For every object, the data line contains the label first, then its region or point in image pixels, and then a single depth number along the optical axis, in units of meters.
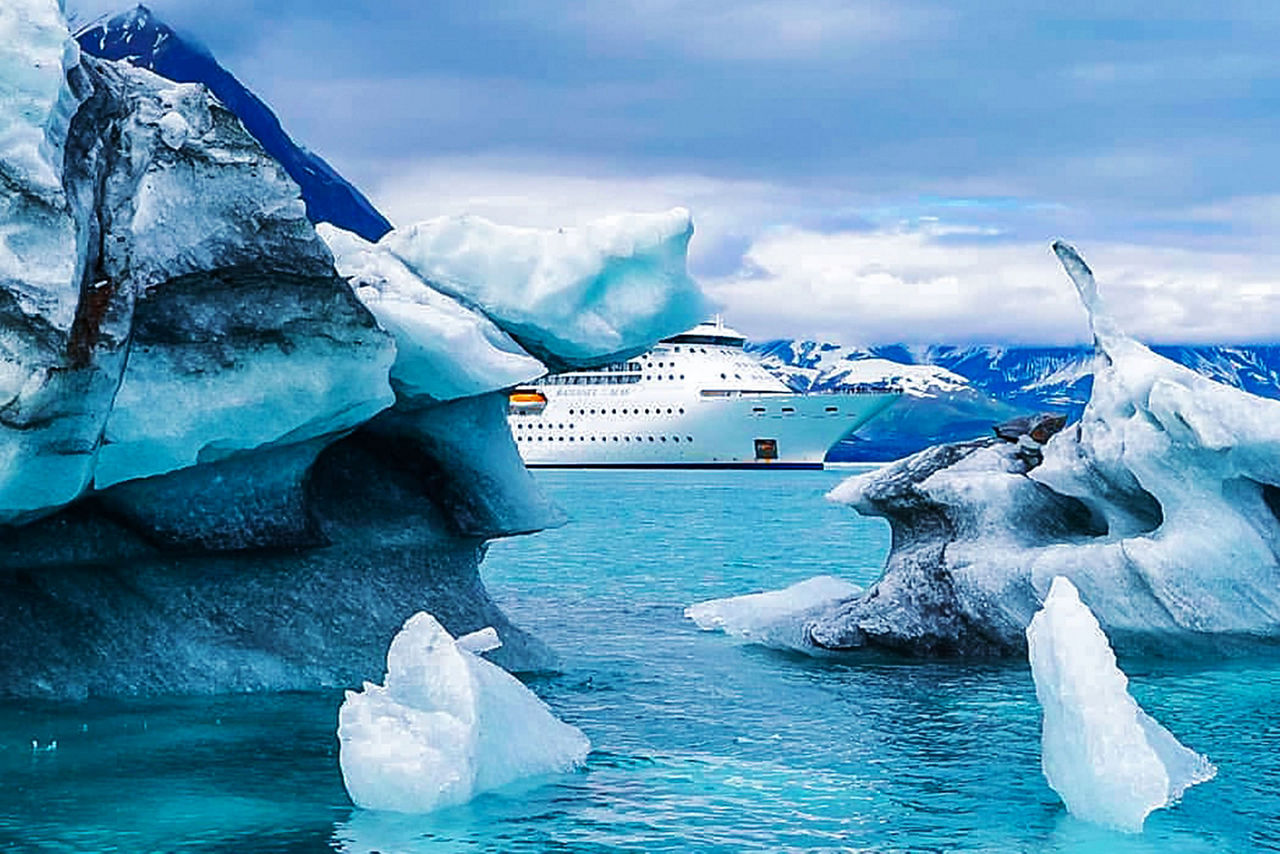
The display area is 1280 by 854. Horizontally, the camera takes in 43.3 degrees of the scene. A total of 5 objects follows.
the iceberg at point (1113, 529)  12.34
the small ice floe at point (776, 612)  15.02
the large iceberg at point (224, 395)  9.05
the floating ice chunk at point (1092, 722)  7.84
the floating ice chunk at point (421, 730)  7.96
